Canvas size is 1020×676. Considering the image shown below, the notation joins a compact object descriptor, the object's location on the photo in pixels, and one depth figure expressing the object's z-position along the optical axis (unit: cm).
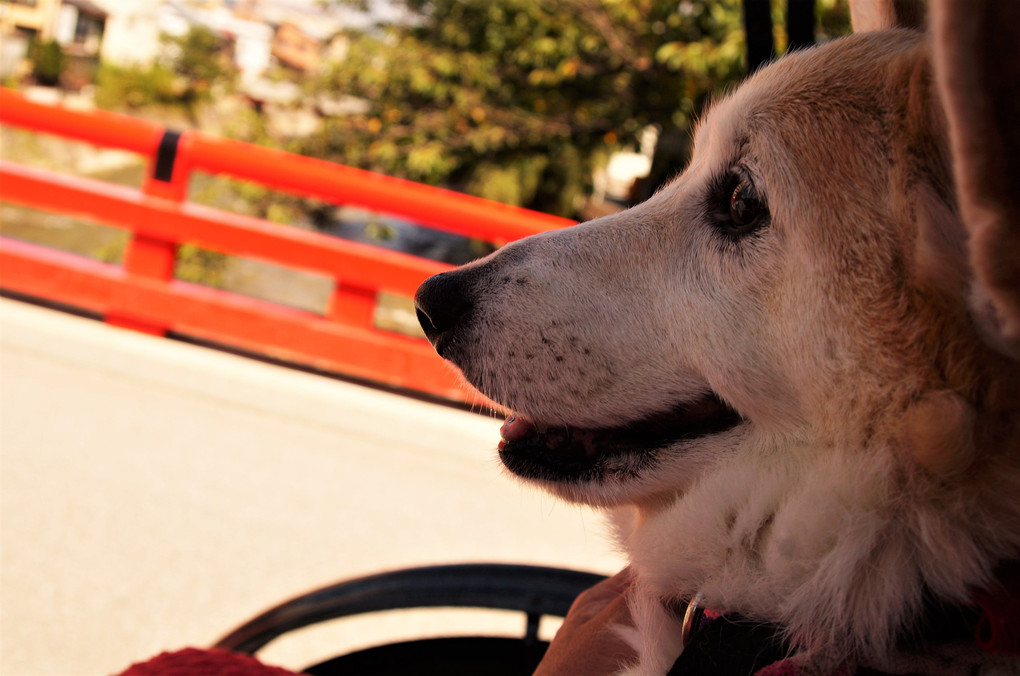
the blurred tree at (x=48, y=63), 3716
